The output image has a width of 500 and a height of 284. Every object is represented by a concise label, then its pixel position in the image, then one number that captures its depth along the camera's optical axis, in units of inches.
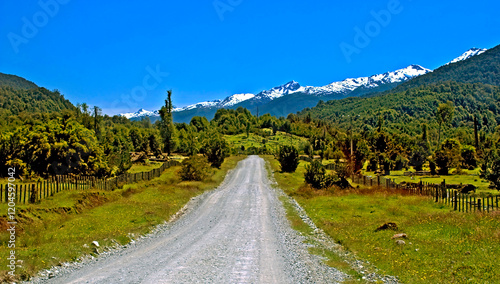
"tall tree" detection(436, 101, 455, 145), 5689.0
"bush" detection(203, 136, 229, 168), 2797.7
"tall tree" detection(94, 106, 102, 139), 3910.4
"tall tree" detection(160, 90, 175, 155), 4134.4
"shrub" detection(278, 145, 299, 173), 2529.5
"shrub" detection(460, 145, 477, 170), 2920.8
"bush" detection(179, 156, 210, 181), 1914.4
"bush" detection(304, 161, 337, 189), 1582.2
